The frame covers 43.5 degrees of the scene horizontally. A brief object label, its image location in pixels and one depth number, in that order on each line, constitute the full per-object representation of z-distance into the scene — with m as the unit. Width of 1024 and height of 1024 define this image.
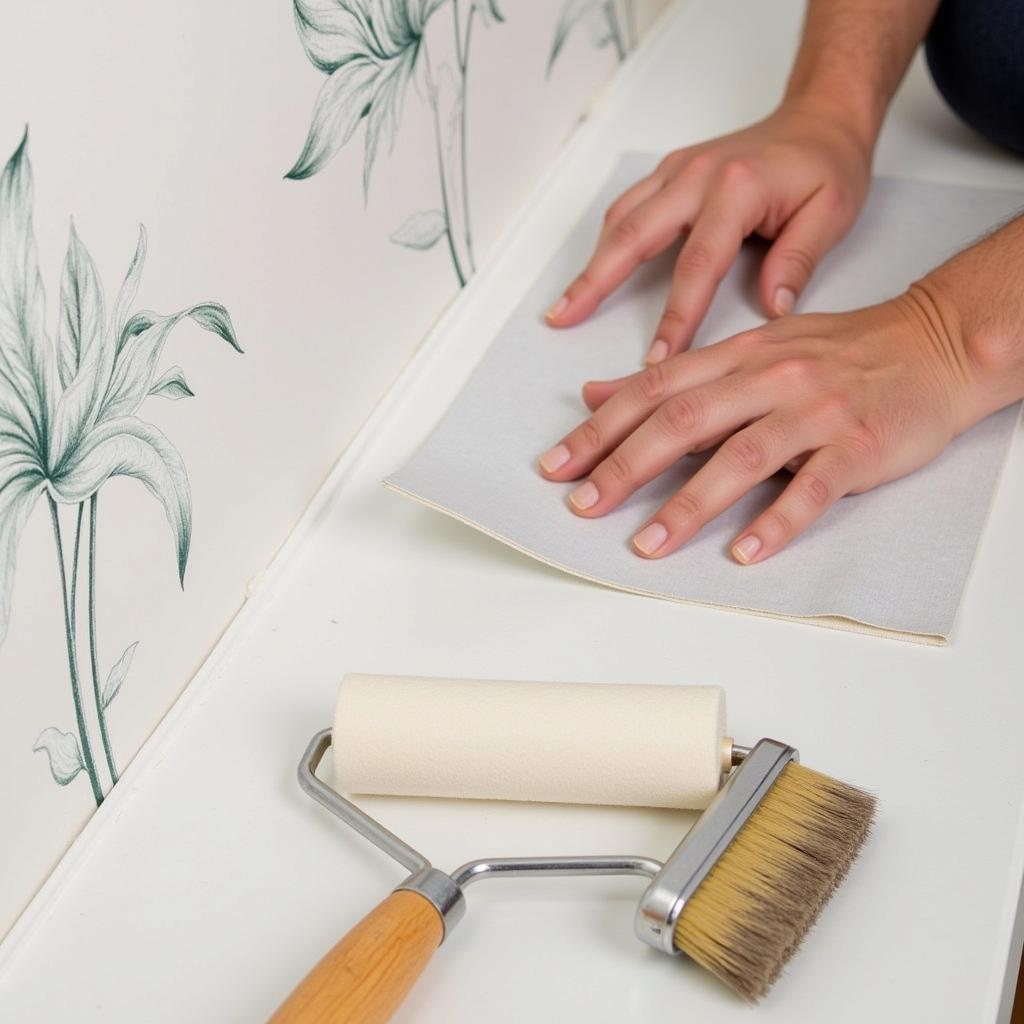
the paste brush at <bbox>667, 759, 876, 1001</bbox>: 0.54
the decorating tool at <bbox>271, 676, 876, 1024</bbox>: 0.54
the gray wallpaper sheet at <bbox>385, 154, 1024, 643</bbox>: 0.76
